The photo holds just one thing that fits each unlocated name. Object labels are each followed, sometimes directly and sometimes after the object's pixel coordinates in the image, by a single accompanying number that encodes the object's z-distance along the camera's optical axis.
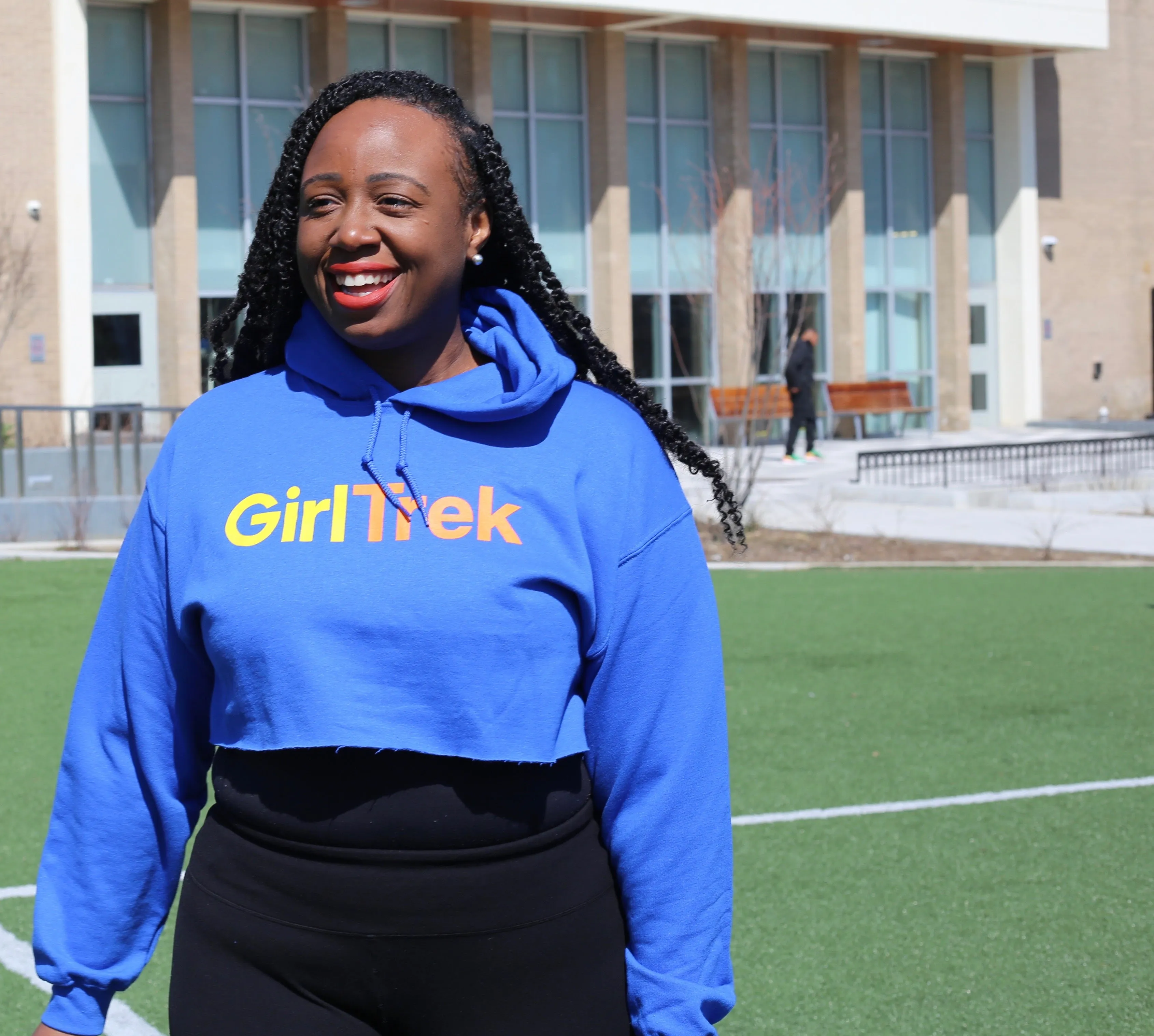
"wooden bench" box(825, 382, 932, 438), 32.41
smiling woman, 2.11
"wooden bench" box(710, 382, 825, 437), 28.67
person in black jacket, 26.25
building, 27.03
